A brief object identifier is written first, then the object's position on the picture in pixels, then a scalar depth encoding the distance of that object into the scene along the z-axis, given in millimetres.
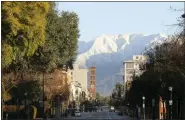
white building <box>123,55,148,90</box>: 86462
